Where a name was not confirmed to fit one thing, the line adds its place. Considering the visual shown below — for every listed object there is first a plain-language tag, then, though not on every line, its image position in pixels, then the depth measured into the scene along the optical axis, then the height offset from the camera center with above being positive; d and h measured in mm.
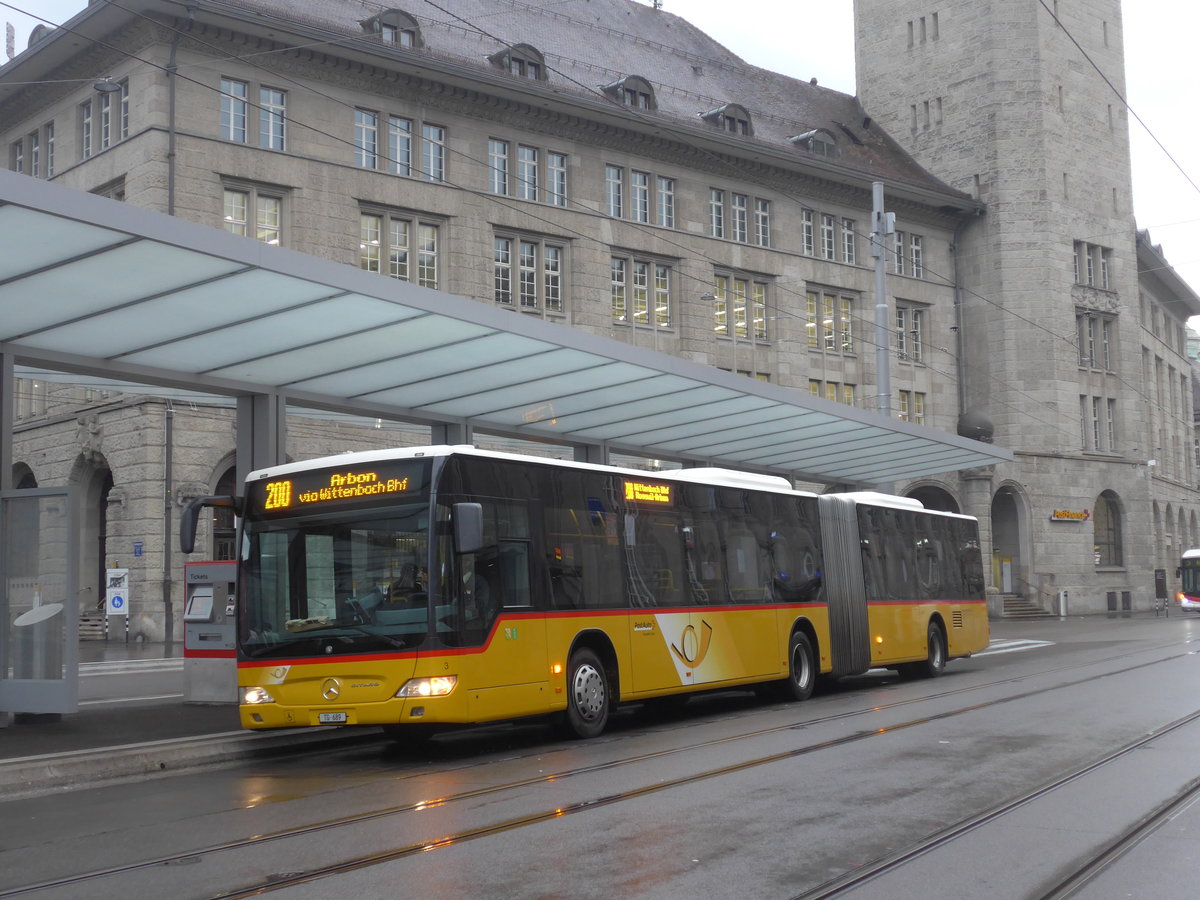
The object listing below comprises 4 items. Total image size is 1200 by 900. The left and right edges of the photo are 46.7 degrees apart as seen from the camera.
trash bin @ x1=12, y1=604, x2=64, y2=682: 13547 -379
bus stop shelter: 11789 +2775
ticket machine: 15945 -378
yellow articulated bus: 12039 +47
